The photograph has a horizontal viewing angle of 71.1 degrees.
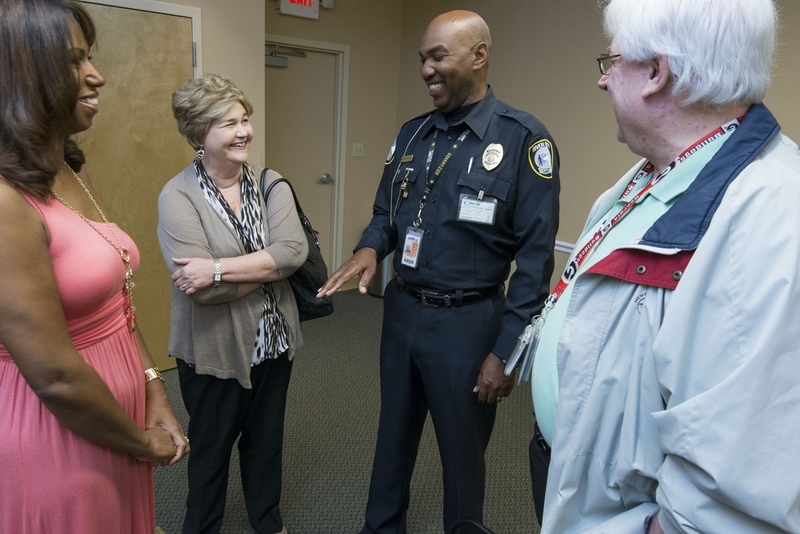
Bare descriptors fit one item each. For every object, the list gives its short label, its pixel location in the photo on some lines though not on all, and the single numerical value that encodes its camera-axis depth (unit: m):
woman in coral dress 0.90
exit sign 4.21
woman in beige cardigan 1.64
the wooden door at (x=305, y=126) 4.51
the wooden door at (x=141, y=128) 2.88
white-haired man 0.73
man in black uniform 1.68
